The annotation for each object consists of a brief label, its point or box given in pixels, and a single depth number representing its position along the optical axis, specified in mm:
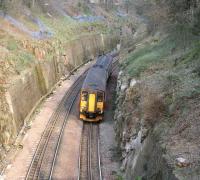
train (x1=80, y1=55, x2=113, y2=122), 32156
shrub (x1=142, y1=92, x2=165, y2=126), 20109
